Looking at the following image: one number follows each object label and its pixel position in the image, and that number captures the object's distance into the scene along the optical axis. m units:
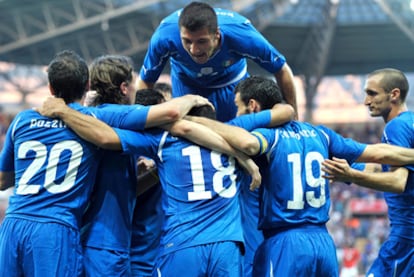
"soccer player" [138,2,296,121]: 10.02
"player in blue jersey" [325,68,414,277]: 10.65
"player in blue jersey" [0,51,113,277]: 8.69
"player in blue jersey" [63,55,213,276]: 9.02
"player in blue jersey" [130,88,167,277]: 9.71
